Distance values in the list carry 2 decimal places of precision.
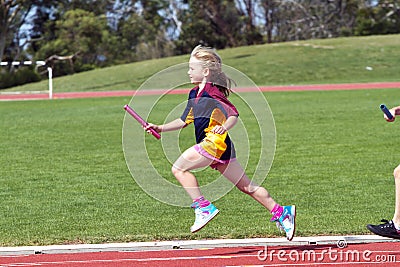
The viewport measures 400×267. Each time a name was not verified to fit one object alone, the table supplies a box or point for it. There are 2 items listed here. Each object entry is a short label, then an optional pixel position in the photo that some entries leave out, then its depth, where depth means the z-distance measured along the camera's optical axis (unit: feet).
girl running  43.73
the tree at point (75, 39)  498.69
